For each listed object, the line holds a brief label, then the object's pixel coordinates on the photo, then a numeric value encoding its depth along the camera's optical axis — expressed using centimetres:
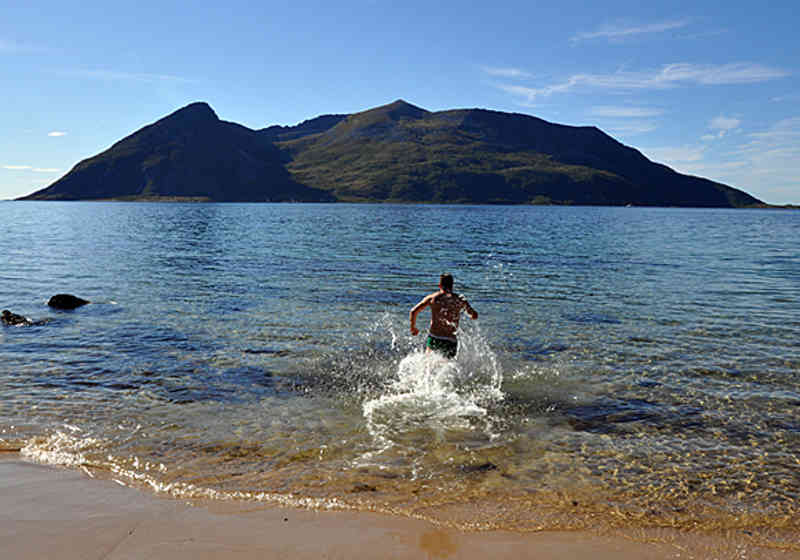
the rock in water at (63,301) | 2017
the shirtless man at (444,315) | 1277
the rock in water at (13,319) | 1723
